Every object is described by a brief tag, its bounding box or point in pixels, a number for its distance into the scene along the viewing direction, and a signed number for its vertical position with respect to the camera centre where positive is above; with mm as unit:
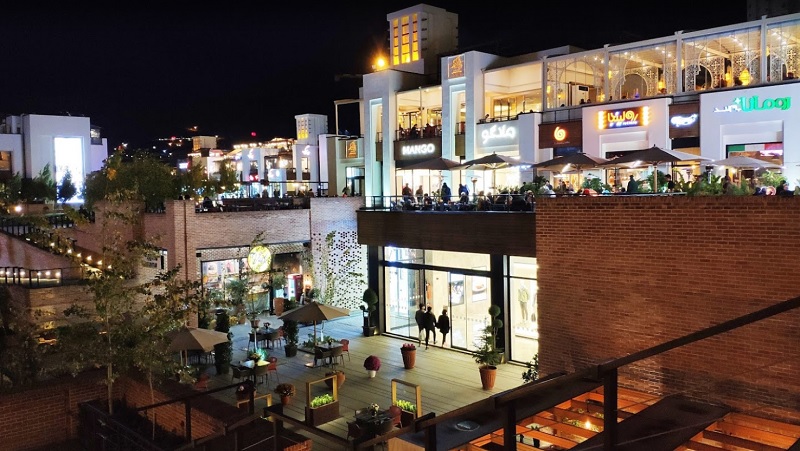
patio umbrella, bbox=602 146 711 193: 15055 +1142
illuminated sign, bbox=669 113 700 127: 22016 +2948
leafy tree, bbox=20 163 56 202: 49719 +2101
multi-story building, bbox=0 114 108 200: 58406 +6721
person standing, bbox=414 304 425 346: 19797 -3560
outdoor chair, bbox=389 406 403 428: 12336 -4121
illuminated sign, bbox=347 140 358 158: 36969 +3571
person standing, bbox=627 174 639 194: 15922 +443
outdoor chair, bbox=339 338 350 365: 18562 -4091
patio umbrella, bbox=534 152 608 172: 17719 +1230
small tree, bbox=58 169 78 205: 49656 +1962
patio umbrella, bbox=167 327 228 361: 14955 -3137
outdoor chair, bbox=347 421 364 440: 11938 -4319
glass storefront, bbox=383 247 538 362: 17719 -2742
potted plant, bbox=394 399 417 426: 12773 -4254
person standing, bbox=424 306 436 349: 19589 -3613
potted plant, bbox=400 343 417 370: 17562 -4191
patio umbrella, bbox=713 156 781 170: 16875 +1045
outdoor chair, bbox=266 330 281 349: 20297 -4154
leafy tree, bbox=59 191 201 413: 12273 -2358
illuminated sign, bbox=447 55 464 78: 29423 +6724
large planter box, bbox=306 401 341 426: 13461 -4515
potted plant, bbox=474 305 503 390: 15523 -3905
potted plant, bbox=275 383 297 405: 14555 -4280
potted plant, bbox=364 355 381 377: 16453 -4140
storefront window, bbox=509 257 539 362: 17547 -2979
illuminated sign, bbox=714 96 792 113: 19672 +3139
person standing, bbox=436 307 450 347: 19219 -3620
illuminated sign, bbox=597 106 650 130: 23297 +3292
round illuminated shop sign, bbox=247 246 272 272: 24578 -1902
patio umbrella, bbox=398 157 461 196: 21084 +1442
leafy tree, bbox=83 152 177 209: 27031 +1539
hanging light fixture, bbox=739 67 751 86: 20750 +4160
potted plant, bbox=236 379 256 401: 13988 -4153
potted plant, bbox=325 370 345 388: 15463 -4225
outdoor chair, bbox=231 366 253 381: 16297 -4271
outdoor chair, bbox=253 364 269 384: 16500 -4298
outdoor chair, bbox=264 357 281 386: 17047 -4315
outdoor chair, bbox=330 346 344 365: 17747 -4159
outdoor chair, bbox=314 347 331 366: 17656 -4132
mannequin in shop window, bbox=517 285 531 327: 17688 -2719
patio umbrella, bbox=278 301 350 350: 17859 -3028
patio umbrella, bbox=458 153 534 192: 20062 +1420
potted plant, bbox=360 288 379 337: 21516 -3559
